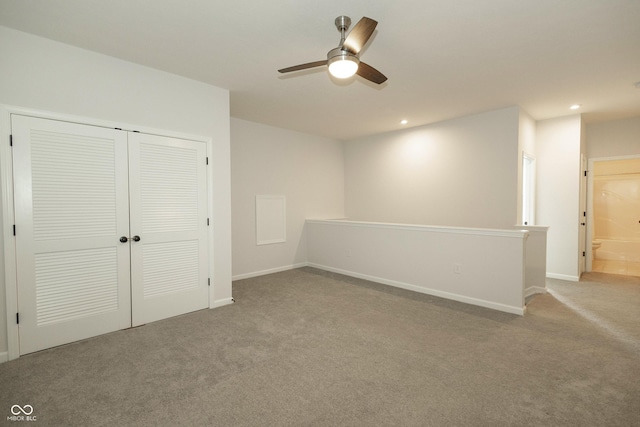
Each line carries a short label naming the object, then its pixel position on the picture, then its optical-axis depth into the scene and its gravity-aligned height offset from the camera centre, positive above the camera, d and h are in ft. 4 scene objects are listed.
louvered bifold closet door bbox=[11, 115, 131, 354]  8.32 -0.69
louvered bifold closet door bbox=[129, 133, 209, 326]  10.24 -0.71
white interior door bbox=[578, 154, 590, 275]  16.72 -0.70
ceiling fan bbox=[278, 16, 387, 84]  6.49 +3.75
